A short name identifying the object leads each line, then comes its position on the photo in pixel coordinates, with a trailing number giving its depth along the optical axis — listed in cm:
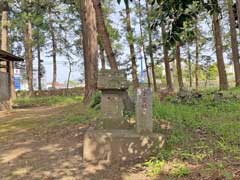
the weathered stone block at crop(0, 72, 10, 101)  869
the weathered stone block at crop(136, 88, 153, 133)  307
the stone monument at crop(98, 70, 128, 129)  328
